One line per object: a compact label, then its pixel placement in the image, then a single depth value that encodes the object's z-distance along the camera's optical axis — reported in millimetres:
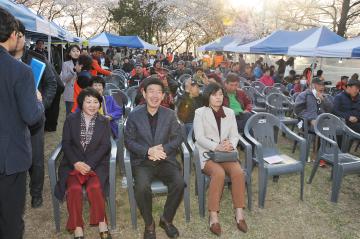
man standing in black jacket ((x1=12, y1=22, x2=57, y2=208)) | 3432
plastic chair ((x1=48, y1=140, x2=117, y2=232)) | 3252
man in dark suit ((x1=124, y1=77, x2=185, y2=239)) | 3320
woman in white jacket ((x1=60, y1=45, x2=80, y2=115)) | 5688
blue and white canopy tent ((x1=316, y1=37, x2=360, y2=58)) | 6879
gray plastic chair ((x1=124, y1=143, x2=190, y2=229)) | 3350
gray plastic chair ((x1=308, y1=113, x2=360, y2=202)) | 4195
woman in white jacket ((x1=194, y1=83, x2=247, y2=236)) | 3537
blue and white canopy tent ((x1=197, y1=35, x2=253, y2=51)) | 17800
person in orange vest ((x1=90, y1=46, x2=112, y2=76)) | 6066
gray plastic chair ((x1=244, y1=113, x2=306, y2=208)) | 3977
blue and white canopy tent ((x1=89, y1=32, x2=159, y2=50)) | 15600
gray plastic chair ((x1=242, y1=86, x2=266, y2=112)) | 8335
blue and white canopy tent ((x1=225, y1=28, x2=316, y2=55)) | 10688
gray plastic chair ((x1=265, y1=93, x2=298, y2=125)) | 7150
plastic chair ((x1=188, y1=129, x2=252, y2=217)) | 3699
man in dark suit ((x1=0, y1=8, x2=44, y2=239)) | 1975
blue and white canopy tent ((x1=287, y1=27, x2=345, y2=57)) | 9117
